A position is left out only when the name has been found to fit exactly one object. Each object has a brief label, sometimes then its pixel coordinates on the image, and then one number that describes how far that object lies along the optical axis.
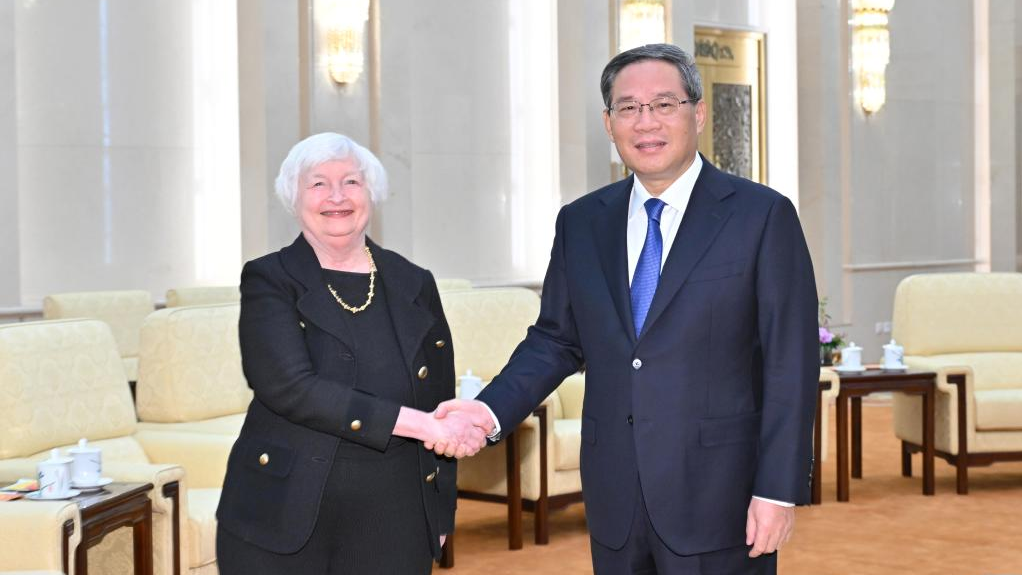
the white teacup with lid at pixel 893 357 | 7.13
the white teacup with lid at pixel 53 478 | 3.72
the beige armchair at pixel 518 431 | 5.83
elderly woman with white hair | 2.61
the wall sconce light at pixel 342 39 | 8.41
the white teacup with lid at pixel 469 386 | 5.60
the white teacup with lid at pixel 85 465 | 3.87
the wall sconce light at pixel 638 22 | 10.16
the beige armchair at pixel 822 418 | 6.75
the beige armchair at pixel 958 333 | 7.36
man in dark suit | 2.48
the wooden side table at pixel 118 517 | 3.61
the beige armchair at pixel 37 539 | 3.44
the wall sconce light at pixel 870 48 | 11.48
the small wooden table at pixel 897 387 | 6.90
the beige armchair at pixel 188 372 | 5.09
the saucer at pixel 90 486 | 3.85
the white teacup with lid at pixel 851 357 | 7.21
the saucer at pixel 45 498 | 3.70
